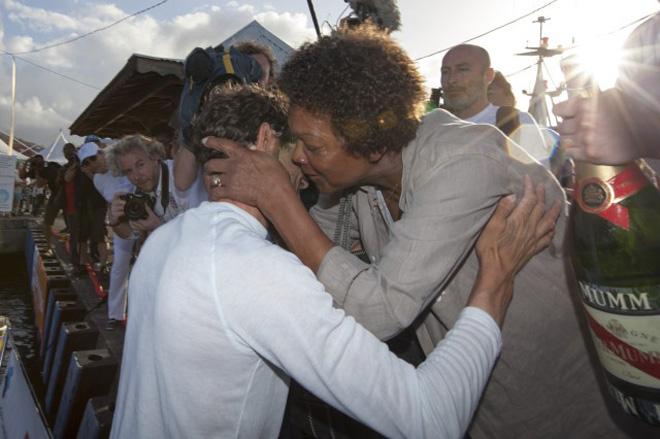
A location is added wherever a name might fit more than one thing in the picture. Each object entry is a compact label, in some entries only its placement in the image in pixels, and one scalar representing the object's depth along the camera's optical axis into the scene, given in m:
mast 39.07
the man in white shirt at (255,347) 1.09
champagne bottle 0.97
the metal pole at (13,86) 32.27
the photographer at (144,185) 3.86
